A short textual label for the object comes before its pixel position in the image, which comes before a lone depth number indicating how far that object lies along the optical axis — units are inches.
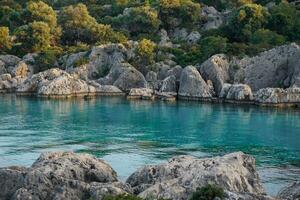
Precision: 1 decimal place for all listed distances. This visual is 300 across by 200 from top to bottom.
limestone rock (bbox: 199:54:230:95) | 3875.5
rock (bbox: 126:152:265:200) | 1008.9
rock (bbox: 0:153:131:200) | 981.2
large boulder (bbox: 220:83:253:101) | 3543.3
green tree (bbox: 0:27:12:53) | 4849.9
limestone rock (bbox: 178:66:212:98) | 3809.1
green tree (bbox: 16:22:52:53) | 4832.7
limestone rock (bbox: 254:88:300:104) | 3403.1
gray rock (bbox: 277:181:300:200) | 1048.2
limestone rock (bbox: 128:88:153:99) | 3880.4
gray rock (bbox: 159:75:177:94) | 3966.5
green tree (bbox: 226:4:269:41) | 4736.7
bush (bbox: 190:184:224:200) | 879.7
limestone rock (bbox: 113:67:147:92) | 4197.8
